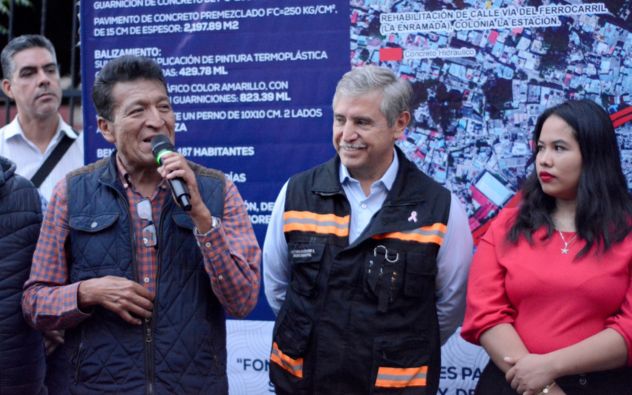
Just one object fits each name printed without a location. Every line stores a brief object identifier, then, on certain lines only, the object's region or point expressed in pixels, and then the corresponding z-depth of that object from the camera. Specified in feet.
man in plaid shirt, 9.09
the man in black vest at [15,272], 10.16
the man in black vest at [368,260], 9.57
